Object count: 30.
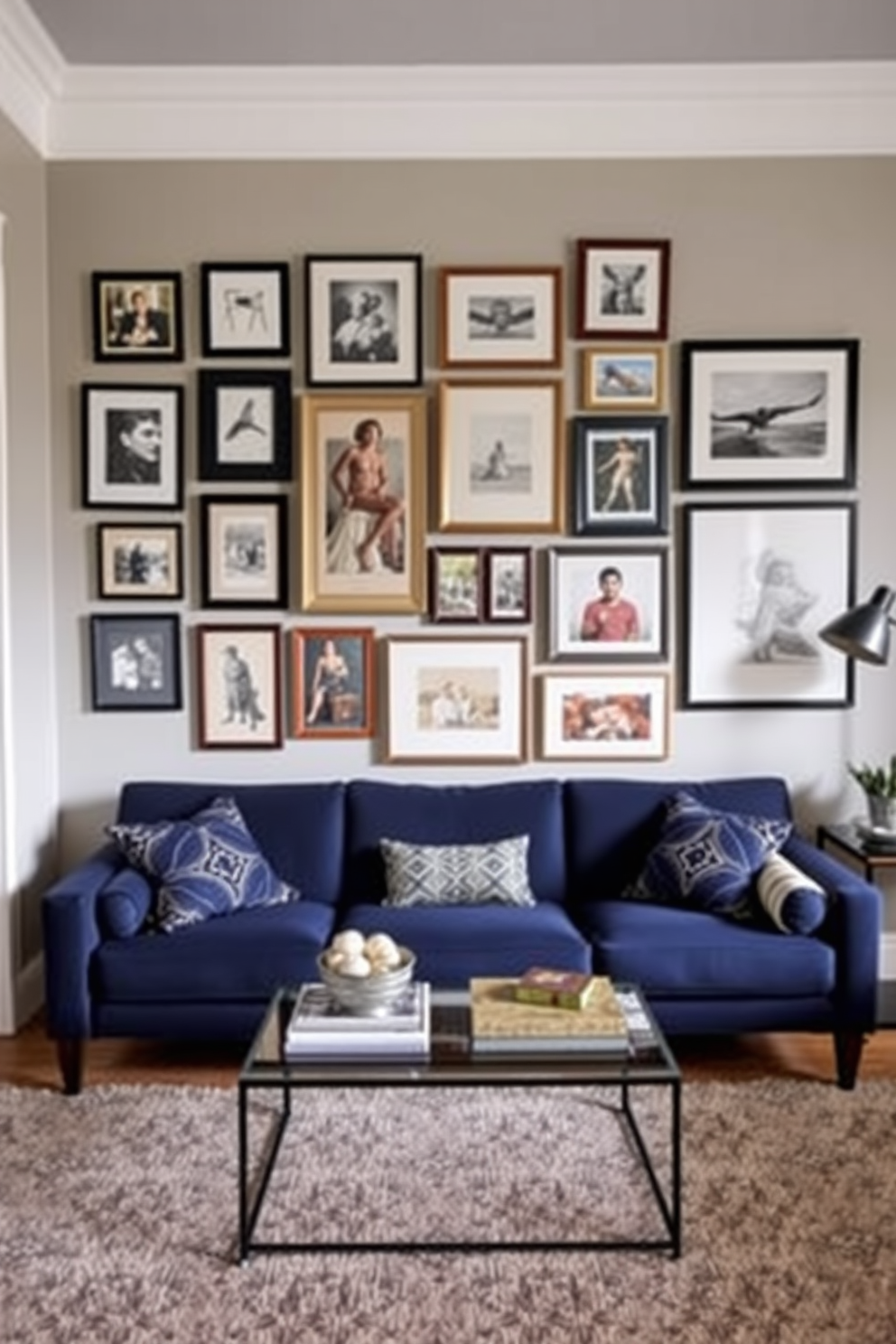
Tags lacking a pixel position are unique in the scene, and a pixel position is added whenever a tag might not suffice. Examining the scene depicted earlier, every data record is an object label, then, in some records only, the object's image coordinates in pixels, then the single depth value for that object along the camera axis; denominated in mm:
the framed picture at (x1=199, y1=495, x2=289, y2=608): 4121
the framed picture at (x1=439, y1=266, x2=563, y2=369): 4074
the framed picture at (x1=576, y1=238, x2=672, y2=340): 4070
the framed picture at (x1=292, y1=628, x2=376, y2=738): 4156
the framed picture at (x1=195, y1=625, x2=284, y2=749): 4145
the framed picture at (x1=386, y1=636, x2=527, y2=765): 4152
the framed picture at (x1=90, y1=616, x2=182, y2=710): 4137
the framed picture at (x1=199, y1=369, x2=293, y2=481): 4102
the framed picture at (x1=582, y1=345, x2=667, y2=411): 4105
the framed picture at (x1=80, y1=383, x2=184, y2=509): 4102
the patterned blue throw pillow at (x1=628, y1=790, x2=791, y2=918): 3529
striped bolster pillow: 3361
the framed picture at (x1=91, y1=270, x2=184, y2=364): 4082
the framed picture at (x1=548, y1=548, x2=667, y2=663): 4152
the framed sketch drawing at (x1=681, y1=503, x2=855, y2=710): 4141
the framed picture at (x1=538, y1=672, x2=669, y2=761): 4168
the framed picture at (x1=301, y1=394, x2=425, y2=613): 4105
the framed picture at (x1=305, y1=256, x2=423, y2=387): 4078
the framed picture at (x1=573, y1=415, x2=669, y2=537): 4113
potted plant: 3879
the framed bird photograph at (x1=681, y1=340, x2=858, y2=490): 4098
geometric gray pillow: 3682
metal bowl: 2652
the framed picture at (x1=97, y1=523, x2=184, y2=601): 4125
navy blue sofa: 3307
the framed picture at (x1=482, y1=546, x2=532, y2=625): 4141
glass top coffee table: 2424
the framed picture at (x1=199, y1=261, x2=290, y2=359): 4078
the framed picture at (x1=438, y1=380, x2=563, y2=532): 4094
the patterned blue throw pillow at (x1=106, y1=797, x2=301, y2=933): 3480
